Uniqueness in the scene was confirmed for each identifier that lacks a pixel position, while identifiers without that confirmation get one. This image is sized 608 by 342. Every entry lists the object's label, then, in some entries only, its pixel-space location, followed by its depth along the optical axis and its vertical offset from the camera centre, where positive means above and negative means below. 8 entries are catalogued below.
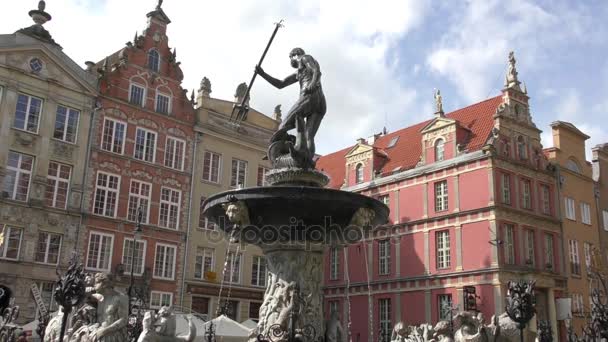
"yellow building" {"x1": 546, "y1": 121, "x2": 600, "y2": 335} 31.55 +5.97
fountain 8.15 +1.30
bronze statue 9.23 +2.87
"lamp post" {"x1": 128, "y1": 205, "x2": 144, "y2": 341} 14.10 -0.53
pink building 28.91 +4.66
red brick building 26.27 +6.28
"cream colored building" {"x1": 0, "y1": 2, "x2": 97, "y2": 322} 23.25 +5.79
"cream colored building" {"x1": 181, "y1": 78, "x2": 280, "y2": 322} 28.98 +5.59
